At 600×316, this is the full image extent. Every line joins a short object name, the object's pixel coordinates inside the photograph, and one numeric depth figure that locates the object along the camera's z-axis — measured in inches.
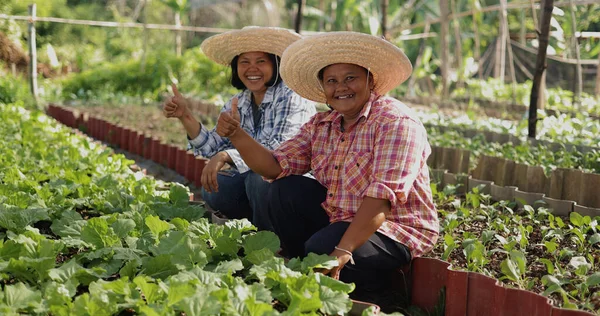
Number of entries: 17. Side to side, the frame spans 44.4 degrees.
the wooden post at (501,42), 386.6
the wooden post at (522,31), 483.9
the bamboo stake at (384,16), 303.3
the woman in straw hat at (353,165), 102.8
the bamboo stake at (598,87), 396.5
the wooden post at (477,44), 429.1
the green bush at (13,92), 354.9
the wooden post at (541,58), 194.1
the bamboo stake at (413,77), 500.0
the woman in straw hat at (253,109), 144.5
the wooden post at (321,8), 561.5
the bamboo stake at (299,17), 315.0
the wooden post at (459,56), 466.3
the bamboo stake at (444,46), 416.3
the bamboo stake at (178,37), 492.4
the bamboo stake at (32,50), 375.2
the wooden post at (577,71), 289.9
